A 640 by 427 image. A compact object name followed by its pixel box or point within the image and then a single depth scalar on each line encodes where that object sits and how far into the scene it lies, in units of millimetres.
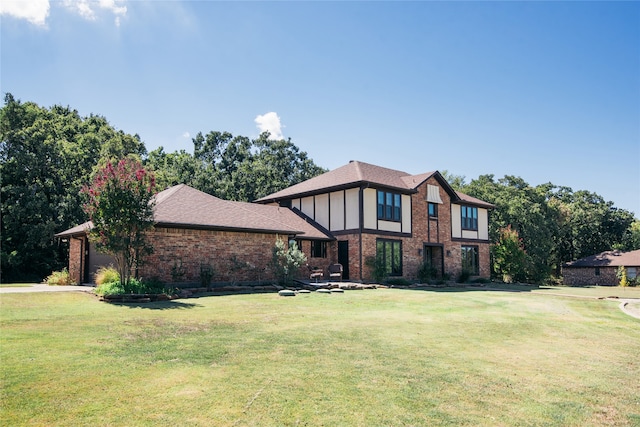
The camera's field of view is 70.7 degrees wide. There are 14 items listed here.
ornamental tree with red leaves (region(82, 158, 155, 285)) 15156
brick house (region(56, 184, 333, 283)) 18781
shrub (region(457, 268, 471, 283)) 30672
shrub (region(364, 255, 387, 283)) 25500
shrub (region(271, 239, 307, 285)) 21031
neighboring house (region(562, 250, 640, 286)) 41219
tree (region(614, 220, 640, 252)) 52031
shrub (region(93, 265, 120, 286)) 17156
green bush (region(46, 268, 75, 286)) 22031
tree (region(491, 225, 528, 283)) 33312
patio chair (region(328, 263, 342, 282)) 25270
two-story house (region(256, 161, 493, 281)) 26250
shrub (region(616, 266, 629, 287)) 39844
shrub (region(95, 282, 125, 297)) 14573
